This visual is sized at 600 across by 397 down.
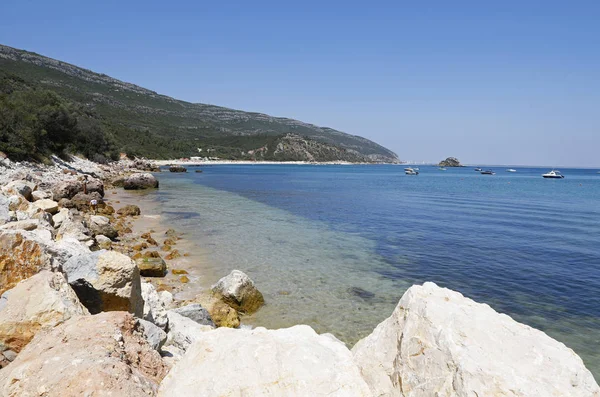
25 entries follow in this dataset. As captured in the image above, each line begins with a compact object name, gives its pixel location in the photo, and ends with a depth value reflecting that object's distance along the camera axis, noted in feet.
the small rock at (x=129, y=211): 89.63
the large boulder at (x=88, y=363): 10.69
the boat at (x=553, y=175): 388.72
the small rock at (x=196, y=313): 30.48
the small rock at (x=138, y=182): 160.56
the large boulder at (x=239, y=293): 37.83
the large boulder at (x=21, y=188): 57.01
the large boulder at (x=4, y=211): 29.26
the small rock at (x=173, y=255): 54.75
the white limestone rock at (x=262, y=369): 11.43
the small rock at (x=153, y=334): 16.75
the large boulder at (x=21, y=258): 17.20
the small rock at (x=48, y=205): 54.37
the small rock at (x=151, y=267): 46.26
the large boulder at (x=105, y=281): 19.35
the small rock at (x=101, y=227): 61.66
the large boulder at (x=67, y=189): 96.01
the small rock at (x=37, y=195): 66.00
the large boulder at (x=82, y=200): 87.40
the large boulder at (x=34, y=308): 14.21
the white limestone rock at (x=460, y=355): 10.51
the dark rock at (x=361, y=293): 42.17
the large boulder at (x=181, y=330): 21.84
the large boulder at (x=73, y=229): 43.73
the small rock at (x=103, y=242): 52.75
